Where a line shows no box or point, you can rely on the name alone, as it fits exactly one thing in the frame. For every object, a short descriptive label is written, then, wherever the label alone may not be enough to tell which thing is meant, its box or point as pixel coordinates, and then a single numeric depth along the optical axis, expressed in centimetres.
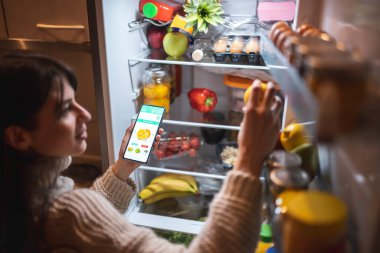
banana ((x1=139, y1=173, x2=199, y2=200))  167
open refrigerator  55
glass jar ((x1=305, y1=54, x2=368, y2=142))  41
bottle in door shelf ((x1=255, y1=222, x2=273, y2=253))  89
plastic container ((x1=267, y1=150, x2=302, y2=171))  67
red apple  161
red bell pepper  158
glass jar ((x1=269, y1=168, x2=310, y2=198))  62
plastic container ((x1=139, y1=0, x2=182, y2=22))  147
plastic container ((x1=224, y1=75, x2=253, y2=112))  152
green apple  150
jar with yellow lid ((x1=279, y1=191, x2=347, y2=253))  49
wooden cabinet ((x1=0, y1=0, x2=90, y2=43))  148
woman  70
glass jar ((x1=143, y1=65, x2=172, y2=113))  155
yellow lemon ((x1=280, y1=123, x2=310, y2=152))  80
